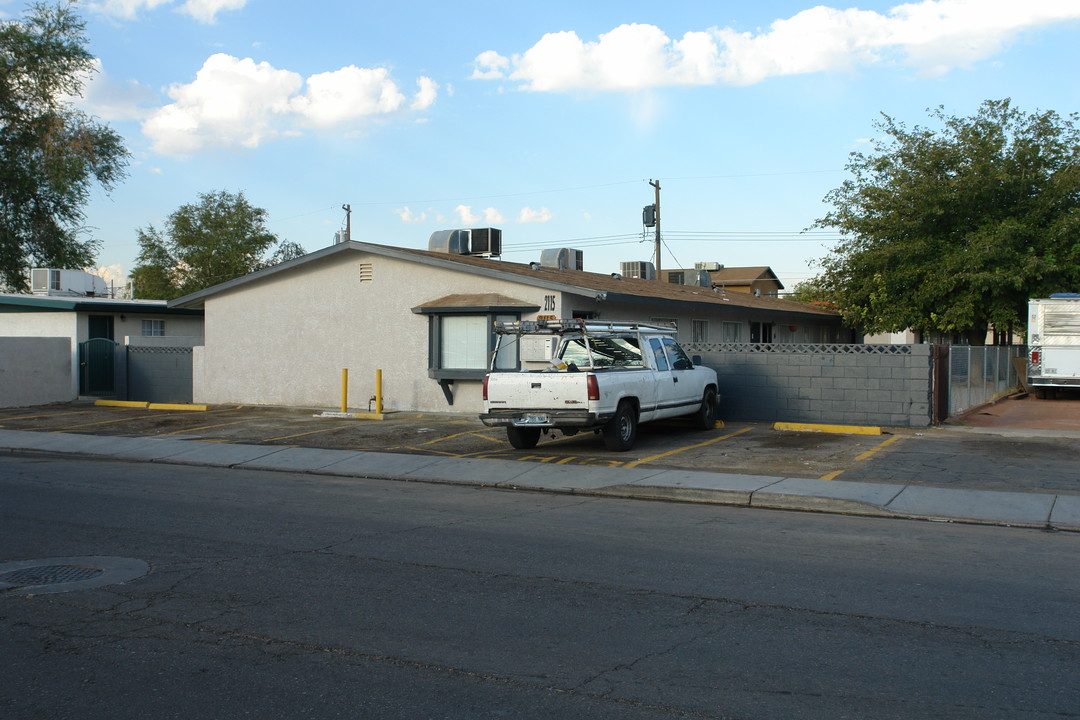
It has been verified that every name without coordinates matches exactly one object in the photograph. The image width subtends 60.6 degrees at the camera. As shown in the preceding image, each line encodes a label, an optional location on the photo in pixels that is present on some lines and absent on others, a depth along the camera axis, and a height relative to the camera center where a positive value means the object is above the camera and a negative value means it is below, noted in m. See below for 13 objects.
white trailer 25.00 +0.13
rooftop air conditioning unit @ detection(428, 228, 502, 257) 25.22 +2.89
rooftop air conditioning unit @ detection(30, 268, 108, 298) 31.69 +2.25
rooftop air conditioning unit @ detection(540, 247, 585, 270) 27.70 +2.64
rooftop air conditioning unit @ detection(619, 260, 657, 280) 35.44 +2.94
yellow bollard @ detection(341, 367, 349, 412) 20.79 -0.93
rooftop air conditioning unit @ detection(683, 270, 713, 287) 39.28 +2.94
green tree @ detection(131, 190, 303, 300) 60.47 +6.40
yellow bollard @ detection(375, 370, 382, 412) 20.78 -1.02
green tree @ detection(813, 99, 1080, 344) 29.58 +4.08
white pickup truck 14.23 -0.63
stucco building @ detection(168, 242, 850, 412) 20.52 +0.71
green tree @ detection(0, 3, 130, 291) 30.59 +6.81
